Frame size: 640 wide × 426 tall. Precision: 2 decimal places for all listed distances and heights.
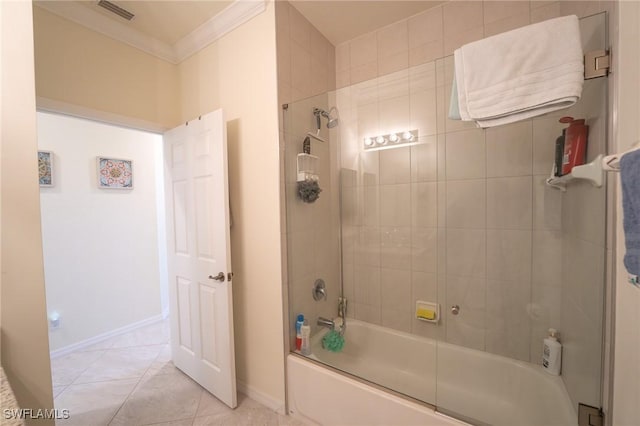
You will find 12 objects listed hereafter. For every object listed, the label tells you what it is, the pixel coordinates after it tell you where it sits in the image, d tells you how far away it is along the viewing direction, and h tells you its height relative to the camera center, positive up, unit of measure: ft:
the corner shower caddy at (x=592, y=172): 2.98 +0.35
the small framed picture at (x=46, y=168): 7.09 +1.26
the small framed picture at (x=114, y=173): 8.27 +1.27
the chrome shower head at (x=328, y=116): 5.75 +2.13
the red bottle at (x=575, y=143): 3.57 +0.86
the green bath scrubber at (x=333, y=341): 5.65 -3.19
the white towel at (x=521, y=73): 2.87 +1.62
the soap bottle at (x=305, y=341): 5.16 -2.85
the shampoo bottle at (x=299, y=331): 5.23 -2.67
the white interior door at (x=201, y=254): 5.18 -1.07
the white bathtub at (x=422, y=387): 3.94 -3.41
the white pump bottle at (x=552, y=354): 4.31 -2.71
